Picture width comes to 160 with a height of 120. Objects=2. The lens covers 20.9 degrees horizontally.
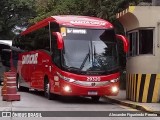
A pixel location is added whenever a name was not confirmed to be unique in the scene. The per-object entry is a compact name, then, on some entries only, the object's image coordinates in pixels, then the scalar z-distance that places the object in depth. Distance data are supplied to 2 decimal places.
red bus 16.52
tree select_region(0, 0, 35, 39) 48.34
